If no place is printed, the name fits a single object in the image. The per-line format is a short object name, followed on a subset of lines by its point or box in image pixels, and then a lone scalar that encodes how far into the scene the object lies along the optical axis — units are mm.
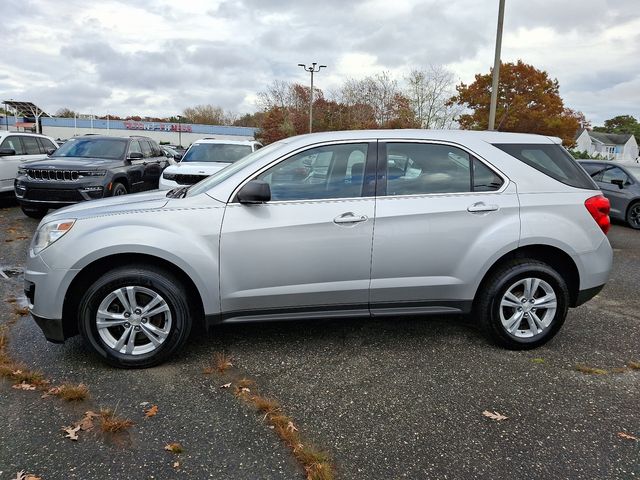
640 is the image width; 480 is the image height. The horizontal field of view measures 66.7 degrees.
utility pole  11898
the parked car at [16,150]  10977
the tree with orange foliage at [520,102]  28641
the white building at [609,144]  80075
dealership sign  82312
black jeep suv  8844
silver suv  3488
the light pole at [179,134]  77775
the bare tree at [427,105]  24047
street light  33094
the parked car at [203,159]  9312
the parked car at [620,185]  11086
